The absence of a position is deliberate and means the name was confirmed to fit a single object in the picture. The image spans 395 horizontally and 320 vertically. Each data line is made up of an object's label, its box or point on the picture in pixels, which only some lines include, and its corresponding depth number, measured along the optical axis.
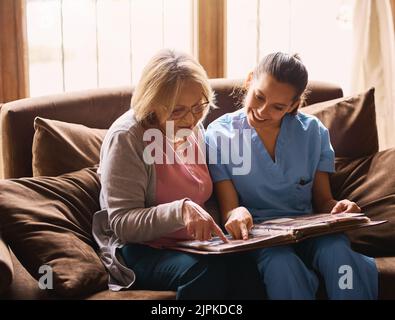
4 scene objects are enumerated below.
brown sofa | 1.86
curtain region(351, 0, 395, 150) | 3.05
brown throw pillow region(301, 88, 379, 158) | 2.43
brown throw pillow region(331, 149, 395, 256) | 2.17
